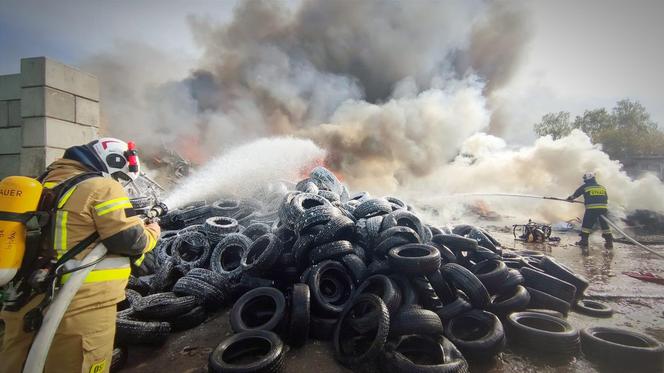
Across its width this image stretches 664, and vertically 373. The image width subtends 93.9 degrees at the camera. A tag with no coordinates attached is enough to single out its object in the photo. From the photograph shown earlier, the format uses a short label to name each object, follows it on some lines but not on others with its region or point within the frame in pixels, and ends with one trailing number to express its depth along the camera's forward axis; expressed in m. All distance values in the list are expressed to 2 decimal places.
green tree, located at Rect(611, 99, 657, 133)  45.97
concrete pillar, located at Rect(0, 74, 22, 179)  7.23
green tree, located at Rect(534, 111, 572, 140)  49.19
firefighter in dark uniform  10.85
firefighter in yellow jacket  2.51
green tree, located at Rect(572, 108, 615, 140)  47.06
